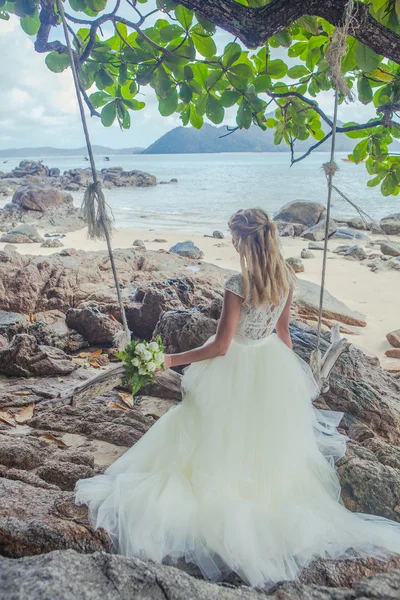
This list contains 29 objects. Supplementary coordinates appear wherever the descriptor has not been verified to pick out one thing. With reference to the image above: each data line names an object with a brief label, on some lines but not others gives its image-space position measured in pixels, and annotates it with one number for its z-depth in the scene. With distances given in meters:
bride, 1.45
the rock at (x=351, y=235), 12.14
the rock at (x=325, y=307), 5.39
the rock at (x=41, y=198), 15.20
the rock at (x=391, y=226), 13.05
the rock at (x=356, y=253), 9.44
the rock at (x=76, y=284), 4.19
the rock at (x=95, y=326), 3.80
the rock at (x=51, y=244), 9.46
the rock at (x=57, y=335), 3.66
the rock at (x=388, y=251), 9.70
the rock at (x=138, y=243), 10.26
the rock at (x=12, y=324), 3.60
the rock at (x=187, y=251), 9.10
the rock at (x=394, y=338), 5.01
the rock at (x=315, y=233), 12.09
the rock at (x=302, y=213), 14.45
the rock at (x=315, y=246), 10.57
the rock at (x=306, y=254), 9.34
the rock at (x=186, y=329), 2.86
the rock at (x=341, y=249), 9.99
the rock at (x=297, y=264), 8.11
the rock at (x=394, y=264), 8.28
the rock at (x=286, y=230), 12.96
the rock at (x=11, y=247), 8.92
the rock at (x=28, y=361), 3.02
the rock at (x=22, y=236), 10.15
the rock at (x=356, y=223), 14.05
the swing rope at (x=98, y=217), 2.04
